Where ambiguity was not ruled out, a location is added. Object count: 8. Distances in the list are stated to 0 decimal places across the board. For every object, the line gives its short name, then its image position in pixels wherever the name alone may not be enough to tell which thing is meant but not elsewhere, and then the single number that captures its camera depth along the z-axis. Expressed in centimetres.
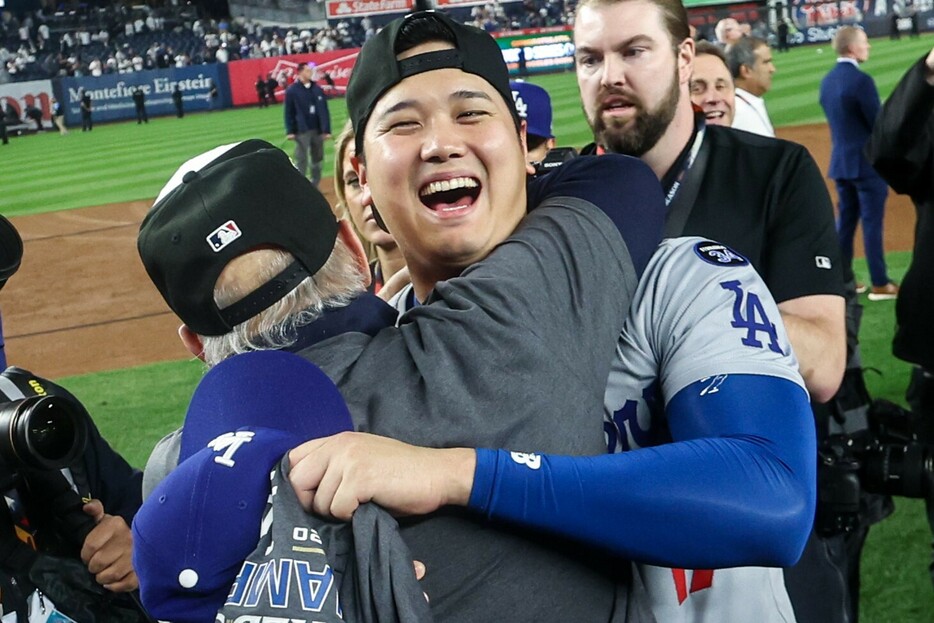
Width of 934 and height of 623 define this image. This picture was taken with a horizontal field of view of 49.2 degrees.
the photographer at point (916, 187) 268
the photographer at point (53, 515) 174
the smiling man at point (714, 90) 409
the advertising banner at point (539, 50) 1948
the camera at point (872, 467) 208
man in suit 670
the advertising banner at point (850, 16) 2258
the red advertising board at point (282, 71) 1728
